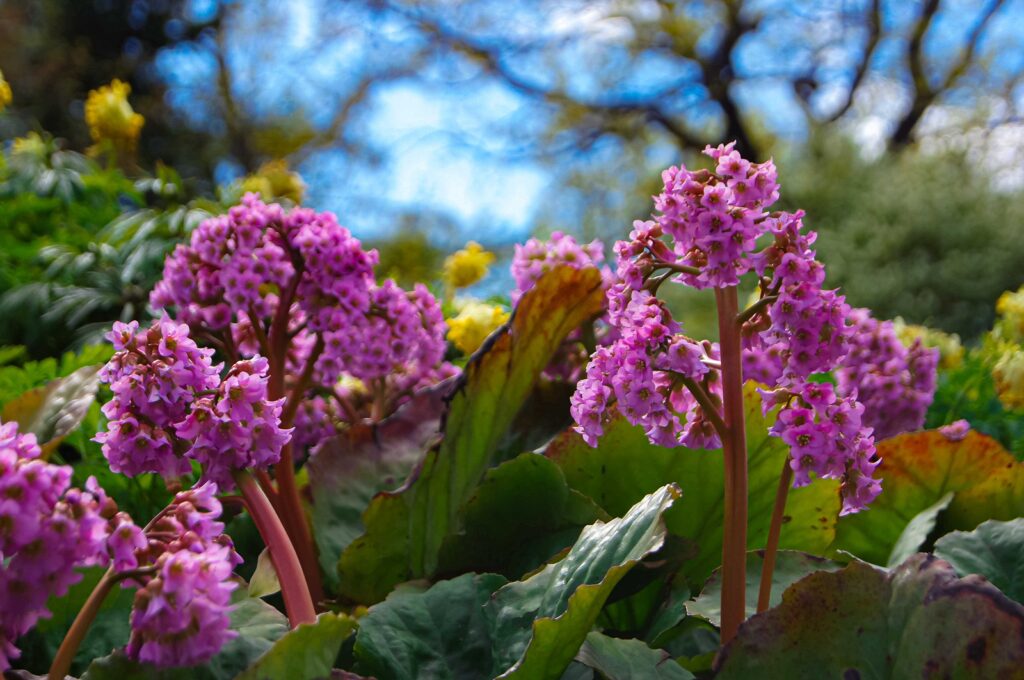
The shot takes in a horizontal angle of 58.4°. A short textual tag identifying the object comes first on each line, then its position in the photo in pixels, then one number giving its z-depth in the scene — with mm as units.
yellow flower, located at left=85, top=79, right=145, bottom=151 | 3125
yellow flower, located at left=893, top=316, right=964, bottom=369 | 2391
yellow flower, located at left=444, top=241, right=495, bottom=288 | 2441
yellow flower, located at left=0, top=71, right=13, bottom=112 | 2736
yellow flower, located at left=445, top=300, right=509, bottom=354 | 1708
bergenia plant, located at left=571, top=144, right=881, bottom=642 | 601
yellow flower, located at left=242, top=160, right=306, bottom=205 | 2822
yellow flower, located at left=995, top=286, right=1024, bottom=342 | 2490
